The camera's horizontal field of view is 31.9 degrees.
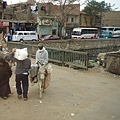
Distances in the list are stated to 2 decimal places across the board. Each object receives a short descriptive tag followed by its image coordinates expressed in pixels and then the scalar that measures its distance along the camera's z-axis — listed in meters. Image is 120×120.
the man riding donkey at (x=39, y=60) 5.67
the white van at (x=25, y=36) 33.16
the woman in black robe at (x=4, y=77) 5.56
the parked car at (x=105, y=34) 46.33
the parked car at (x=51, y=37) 34.64
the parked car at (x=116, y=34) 46.19
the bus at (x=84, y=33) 41.28
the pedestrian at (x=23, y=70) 5.33
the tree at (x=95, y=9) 54.69
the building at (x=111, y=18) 62.22
